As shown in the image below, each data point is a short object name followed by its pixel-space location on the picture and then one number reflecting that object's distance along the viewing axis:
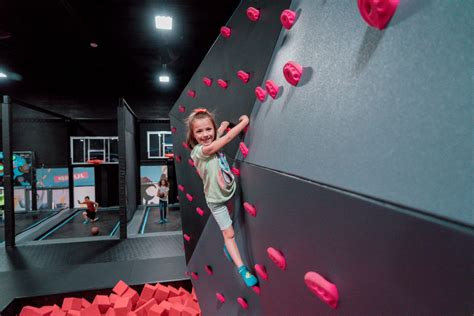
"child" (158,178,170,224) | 5.49
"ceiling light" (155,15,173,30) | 3.63
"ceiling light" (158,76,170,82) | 6.54
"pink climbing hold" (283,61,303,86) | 0.73
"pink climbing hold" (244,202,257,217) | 0.97
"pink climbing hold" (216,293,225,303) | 1.49
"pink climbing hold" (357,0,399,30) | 0.45
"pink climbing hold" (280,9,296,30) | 0.86
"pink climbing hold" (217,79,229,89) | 1.40
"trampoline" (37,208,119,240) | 4.79
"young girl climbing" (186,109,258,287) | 1.17
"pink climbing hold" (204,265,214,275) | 1.62
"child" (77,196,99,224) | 5.54
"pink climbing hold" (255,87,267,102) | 0.97
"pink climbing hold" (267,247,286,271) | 0.78
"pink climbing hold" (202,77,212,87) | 1.60
